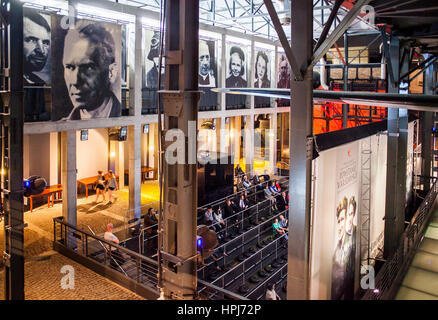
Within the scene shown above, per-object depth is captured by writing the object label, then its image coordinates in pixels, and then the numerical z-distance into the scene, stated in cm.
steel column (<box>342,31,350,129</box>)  1808
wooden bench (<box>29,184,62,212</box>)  1690
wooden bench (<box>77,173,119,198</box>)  1900
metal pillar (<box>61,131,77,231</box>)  1402
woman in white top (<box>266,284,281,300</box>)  978
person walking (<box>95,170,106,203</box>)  1828
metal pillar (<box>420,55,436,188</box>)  1969
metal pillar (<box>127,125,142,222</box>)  1670
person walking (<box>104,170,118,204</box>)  1818
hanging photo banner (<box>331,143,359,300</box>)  734
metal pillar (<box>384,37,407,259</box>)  1210
